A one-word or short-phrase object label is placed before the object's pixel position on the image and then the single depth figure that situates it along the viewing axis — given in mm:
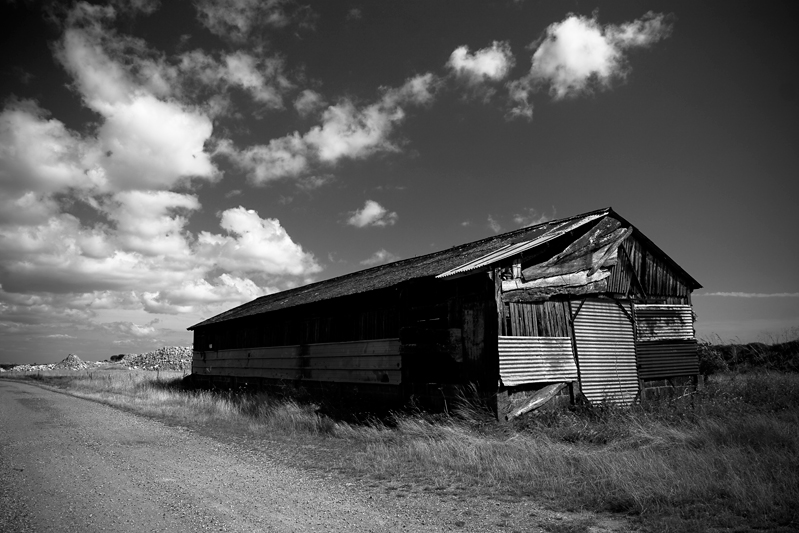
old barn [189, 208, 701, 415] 9695
